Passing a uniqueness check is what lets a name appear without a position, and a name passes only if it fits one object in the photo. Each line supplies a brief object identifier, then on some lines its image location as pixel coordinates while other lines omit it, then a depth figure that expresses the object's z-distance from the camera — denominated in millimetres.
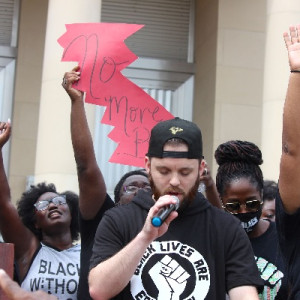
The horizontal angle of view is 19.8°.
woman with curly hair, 5355
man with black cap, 3414
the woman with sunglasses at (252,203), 4277
